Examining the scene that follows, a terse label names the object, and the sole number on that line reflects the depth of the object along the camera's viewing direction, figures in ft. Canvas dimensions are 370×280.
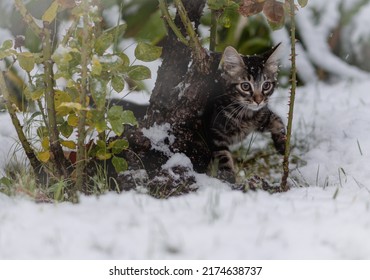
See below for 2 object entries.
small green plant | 13.85
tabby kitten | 19.13
